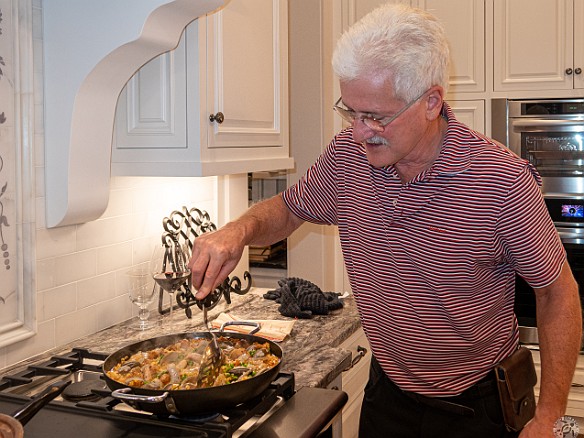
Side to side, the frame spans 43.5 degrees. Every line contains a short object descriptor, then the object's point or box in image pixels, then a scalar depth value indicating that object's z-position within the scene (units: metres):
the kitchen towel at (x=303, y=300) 2.44
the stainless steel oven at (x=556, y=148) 3.37
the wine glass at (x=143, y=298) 2.20
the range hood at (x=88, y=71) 1.83
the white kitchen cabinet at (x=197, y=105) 2.04
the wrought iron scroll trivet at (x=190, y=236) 2.40
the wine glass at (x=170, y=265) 2.25
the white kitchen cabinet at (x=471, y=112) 3.52
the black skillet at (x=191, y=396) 1.40
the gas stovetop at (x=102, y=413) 1.42
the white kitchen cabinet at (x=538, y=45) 3.35
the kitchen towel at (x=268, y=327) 2.15
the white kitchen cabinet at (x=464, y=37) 3.49
